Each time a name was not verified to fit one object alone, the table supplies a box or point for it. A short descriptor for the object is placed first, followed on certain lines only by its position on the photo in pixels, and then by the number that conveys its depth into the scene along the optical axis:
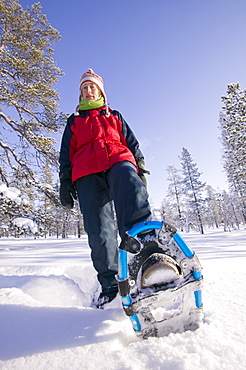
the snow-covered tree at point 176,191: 27.50
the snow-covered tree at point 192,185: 25.17
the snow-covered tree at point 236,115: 12.71
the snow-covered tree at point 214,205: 47.92
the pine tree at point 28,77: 6.39
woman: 1.11
